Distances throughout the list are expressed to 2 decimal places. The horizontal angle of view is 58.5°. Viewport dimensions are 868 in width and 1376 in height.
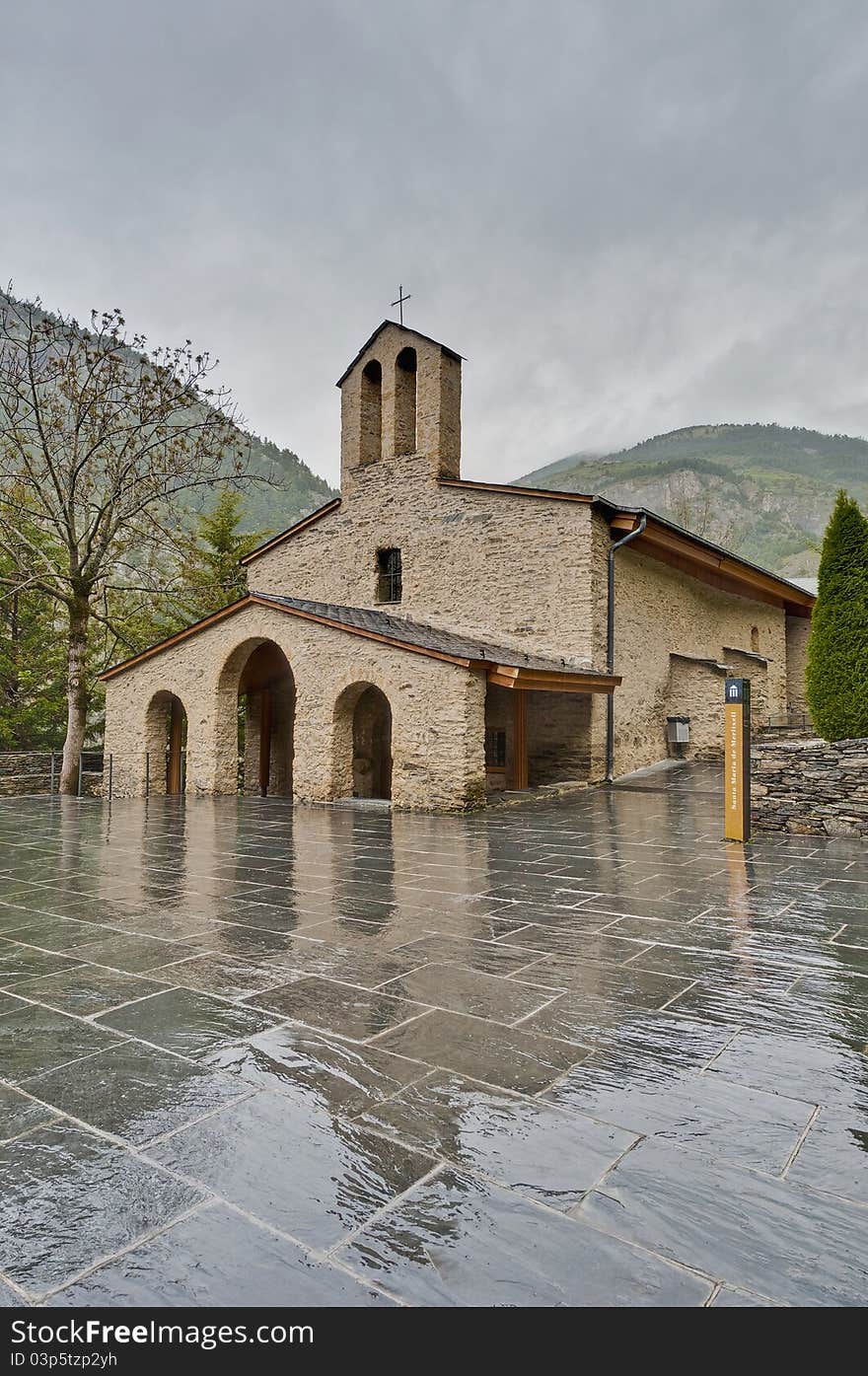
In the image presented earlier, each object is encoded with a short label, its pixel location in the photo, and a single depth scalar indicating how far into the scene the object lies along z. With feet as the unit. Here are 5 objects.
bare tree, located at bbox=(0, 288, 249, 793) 52.08
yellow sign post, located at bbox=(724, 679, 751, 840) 24.97
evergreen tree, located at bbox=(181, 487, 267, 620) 66.90
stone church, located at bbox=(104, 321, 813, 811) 37.60
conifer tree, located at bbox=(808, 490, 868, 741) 27.48
